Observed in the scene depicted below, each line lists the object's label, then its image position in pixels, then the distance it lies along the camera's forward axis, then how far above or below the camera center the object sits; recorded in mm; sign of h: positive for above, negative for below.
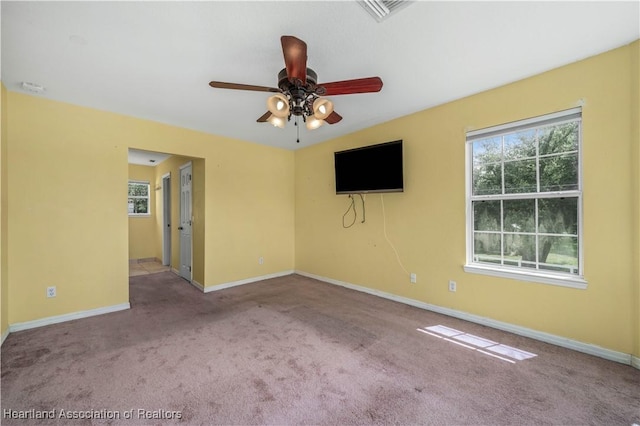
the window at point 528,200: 2439 +120
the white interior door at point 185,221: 4801 -147
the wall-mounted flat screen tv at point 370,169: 3455 +624
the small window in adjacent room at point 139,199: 6496 +364
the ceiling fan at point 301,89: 1735 +920
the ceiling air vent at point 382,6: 1644 +1320
